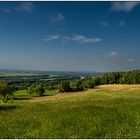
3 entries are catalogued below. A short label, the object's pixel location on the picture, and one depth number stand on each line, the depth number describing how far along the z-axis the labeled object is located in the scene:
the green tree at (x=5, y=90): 46.60
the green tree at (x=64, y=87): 71.09
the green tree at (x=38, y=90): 64.40
